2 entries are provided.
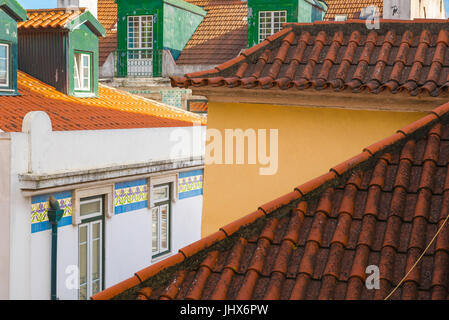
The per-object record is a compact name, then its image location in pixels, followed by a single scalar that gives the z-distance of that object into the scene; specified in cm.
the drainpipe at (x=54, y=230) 962
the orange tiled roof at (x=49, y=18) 1291
